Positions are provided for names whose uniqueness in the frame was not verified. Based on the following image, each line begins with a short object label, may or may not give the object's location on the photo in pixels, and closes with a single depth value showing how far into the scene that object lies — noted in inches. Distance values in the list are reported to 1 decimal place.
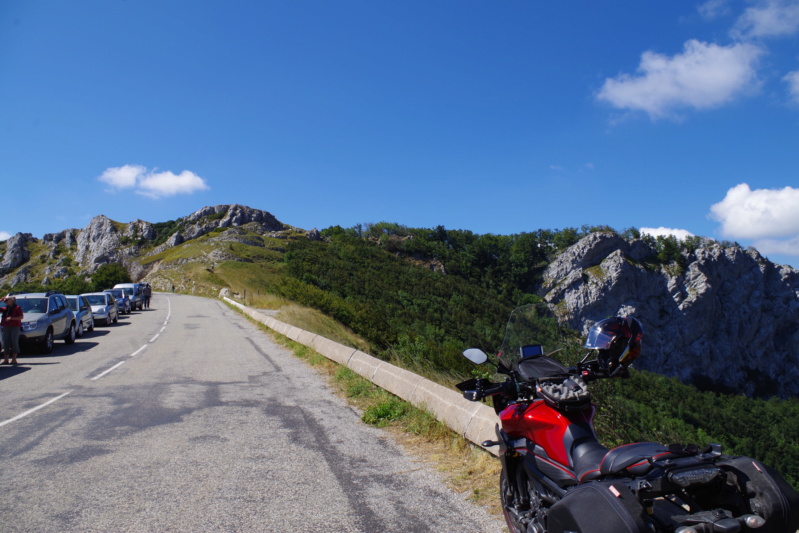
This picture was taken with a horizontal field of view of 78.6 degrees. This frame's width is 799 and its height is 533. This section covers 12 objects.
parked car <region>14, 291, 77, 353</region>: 563.8
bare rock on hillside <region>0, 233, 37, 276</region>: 4826.8
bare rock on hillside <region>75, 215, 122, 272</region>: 4713.8
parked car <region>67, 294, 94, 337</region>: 759.3
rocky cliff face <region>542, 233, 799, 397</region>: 3051.2
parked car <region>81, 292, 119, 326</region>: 954.1
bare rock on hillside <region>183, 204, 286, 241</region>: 4776.1
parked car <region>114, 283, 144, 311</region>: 1436.6
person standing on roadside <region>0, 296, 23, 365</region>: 487.2
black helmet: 110.0
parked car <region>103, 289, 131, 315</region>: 1287.6
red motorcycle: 73.3
